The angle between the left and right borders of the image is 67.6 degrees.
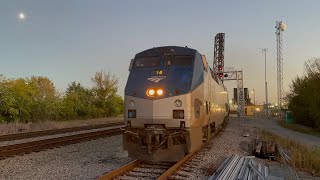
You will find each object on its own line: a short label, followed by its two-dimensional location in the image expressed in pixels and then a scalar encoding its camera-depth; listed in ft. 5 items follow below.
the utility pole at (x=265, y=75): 145.79
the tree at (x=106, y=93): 125.91
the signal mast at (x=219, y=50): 142.81
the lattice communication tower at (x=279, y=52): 146.78
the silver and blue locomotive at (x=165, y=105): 23.47
